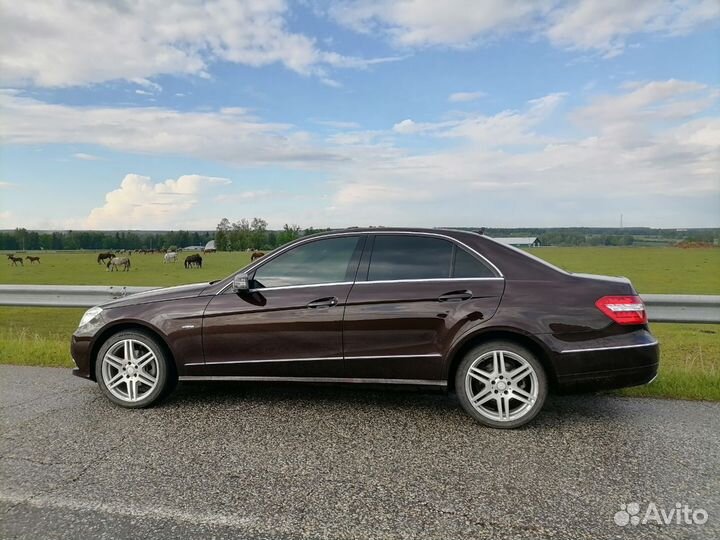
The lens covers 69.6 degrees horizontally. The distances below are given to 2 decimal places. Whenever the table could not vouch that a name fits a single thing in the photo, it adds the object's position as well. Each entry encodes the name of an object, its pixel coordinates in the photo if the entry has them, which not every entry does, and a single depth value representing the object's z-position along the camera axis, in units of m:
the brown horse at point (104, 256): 64.98
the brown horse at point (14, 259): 67.12
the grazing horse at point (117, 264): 58.66
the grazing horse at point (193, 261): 56.44
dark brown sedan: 3.95
